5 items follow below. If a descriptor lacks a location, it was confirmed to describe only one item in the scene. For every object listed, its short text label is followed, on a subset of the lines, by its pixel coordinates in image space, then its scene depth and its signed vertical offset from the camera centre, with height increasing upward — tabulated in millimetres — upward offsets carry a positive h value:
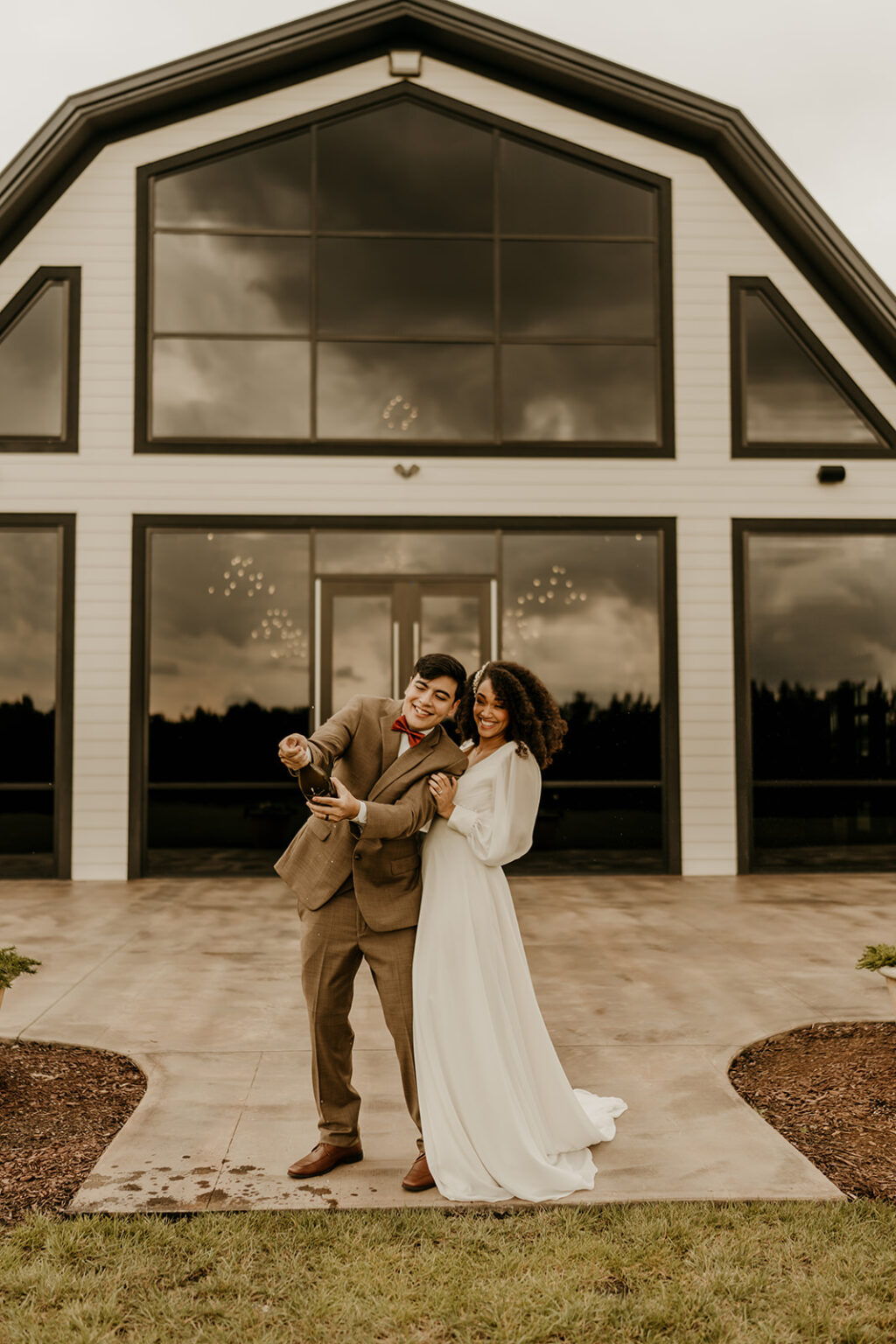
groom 3264 -532
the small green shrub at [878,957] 4441 -1061
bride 3223 -903
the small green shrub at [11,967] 4160 -1031
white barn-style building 9758 +2588
